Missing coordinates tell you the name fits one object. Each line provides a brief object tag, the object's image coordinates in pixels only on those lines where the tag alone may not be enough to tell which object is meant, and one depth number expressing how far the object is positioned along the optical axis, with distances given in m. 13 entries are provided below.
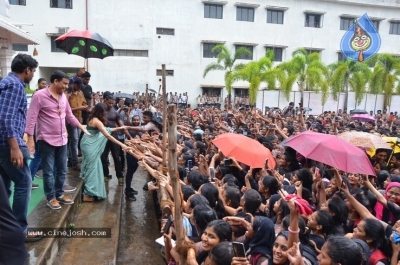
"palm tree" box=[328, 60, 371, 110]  19.12
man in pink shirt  3.47
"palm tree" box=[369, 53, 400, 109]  19.62
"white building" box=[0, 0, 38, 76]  7.03
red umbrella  4.19
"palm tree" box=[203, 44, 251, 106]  21.86
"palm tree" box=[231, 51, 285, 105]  17.99
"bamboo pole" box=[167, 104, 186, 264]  1.92
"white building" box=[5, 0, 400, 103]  20.97
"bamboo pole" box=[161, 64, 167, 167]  3.28
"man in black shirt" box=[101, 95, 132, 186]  5.59
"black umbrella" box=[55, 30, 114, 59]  6.40
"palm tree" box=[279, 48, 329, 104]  18.29
